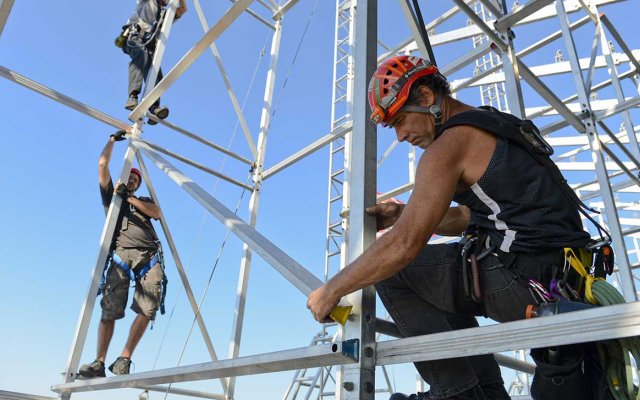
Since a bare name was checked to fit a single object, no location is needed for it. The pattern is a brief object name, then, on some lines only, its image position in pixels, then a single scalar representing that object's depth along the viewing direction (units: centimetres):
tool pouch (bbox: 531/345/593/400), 159
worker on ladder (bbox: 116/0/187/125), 536
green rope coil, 150
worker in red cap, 461
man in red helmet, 177
